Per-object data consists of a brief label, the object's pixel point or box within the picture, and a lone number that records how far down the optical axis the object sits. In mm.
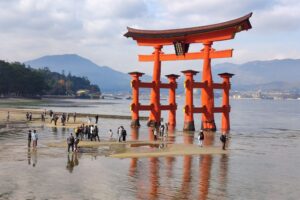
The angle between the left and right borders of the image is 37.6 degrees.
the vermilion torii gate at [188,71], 48681
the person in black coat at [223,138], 33438
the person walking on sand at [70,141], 29000
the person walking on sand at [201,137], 35000
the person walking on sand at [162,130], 43091
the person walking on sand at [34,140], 30066
